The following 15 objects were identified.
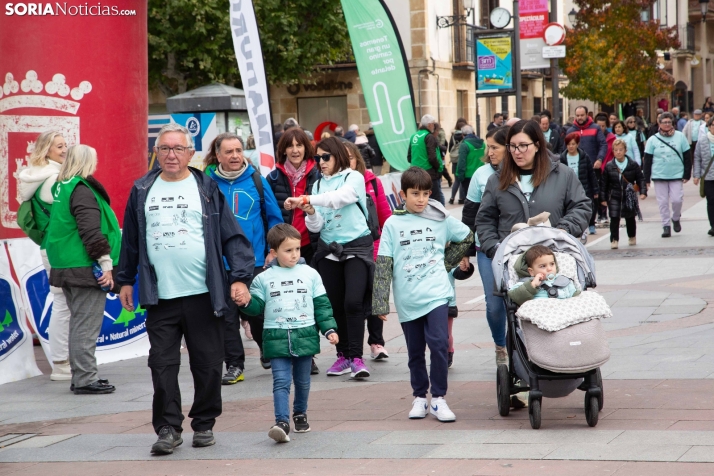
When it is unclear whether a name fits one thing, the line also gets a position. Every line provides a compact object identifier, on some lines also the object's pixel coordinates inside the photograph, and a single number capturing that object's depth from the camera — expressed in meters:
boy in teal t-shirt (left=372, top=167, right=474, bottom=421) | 10.92
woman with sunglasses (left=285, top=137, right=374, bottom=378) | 13.52
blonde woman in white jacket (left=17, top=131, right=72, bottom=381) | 14.03
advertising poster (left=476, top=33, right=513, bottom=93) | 36.80
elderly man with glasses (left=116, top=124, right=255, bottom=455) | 10.03
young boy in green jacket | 10.45
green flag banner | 23.21
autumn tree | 66.18
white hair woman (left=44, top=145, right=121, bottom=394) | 13.21
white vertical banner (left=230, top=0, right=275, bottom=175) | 16.39
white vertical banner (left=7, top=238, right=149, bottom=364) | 15.10
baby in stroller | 10.18
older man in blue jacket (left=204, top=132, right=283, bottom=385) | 13.30
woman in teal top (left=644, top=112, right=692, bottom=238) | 28.45
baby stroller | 9.93
